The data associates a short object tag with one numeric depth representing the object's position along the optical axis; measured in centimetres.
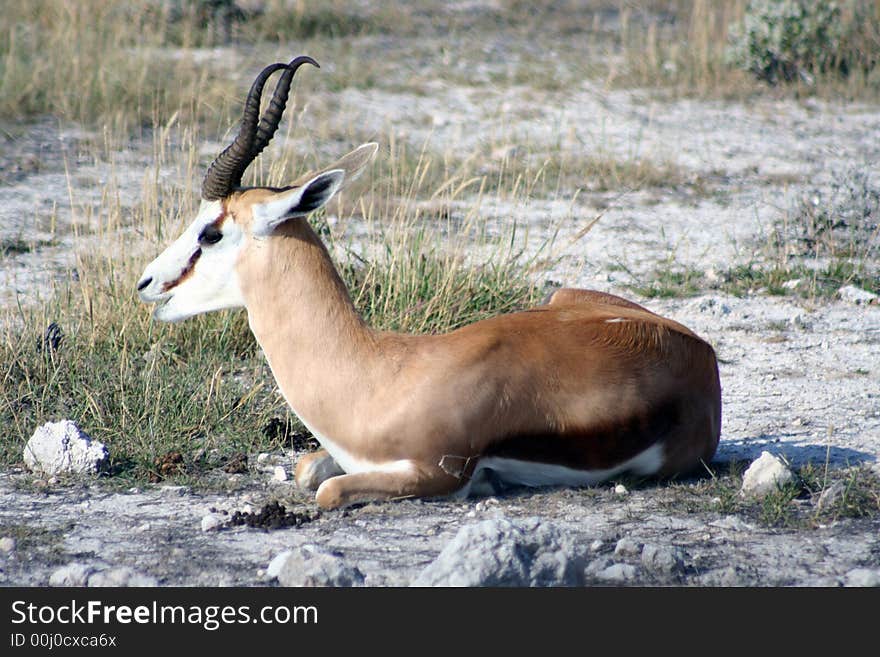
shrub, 2630
